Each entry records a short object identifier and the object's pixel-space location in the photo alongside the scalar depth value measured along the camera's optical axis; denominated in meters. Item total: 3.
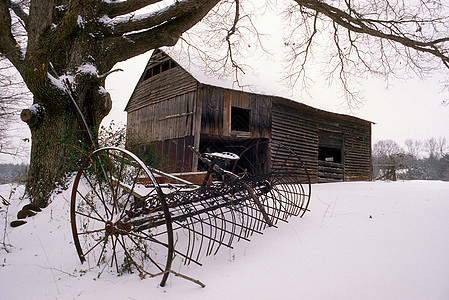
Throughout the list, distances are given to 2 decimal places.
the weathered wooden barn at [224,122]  10.48
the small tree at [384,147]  71.75
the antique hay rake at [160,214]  2.38
